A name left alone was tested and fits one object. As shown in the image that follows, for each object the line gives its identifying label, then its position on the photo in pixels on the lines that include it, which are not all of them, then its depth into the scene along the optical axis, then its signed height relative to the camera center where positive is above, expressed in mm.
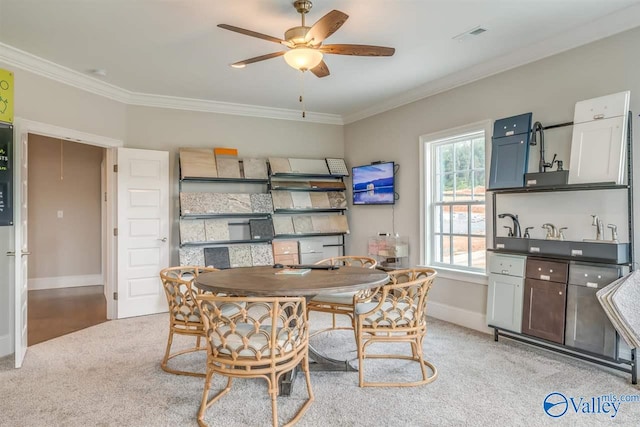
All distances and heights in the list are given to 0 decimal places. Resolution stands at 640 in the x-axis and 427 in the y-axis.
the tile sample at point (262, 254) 5332 -776
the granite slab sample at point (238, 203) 5281 -74
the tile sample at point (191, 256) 4938 -749
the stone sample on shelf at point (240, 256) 5215 -784
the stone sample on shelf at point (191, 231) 4945 -437
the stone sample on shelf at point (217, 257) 5055 -786
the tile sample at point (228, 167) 5230 +410
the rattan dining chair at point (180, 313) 2926 -892
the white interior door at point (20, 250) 3195 -478
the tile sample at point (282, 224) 5578 -374
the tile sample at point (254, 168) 5426 +412
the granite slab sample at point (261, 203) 5426 -71
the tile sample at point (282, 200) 5591 -25
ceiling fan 2494 +1049
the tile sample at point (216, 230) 5086 -430
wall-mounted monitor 5309 +220
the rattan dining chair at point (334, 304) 3352 -923
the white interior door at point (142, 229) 4730 -411
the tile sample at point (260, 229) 5383 -430
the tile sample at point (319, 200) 5859 -19
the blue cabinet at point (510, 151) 3547 +470
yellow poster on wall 3129 +795
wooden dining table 2428 -574
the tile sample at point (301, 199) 5734 -10
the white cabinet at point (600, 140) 2924 +490
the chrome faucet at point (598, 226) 3059 -185
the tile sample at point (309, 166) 5777 +487
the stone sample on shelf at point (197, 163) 5018 +441
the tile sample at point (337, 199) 5969 -1
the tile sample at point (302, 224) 5691 -376
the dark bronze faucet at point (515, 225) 3721 -222
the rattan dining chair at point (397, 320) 2783 -880
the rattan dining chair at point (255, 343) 2172 -843
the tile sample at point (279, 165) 5588 +481
